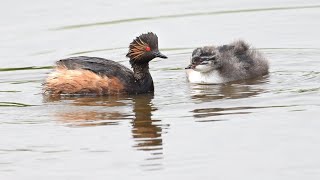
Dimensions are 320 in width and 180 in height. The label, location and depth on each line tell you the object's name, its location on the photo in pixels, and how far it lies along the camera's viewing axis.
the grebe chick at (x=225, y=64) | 14.78
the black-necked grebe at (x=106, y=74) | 13.71
